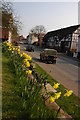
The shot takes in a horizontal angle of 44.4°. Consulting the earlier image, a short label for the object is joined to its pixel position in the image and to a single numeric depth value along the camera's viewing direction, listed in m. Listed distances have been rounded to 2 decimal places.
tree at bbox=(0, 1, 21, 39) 11.64
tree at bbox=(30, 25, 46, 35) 52.37
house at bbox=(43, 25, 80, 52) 23.75
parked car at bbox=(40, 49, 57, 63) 11.49
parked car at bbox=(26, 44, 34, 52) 22.63
